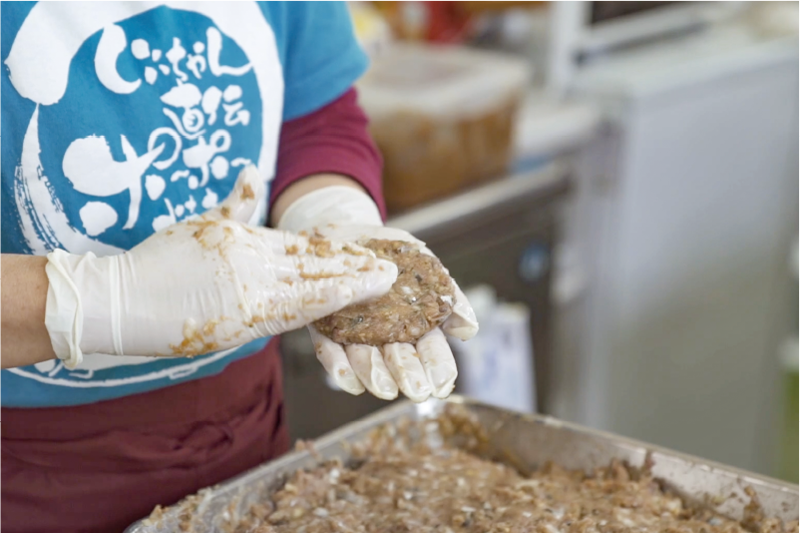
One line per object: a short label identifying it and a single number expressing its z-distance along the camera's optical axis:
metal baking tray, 0.99
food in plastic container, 1.83
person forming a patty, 0.85
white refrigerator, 2.34
